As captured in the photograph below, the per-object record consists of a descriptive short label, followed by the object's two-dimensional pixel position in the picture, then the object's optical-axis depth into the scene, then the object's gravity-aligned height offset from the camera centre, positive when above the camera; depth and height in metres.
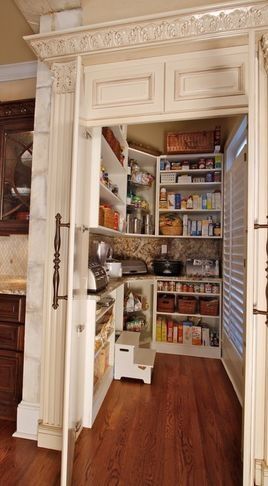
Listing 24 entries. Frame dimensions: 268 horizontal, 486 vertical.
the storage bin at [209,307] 2.95 -0.60
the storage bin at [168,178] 3.17 +0.90
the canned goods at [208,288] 2.99 -0.39
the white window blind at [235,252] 2.11 +0.02
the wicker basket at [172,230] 3.16 +0.28
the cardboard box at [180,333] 3.04 -0.92
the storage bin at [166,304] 3.05 -0.59
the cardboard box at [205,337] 2.98 -0.94
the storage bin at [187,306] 3.01 -0.60
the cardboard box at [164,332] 3.07 -0.92
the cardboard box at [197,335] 2.99 -0.93
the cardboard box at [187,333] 3.02 -0.91
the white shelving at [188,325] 2.96 -0.82
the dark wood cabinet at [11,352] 1.73 -0.68
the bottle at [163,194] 3.20 +0.71
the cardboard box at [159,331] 3.08 -0.91
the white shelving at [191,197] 3.07 +0.67
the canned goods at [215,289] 2.97 -0.39
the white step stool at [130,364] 2.32 -0.98
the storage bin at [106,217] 2.09 +0.29
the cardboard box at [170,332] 3.06 -0.91
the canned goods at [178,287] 3.05 -0.39
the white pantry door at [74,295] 1.11 -0.21
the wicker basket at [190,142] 3.07 +1.31
